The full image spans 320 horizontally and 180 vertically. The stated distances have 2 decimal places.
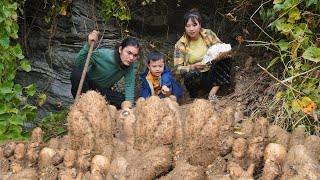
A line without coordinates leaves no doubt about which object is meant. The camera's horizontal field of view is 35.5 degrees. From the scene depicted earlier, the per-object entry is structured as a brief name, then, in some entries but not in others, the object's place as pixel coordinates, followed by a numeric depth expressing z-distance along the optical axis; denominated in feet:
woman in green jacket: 14.34
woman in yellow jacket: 15.38
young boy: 15.43
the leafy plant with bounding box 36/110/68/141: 12.01
